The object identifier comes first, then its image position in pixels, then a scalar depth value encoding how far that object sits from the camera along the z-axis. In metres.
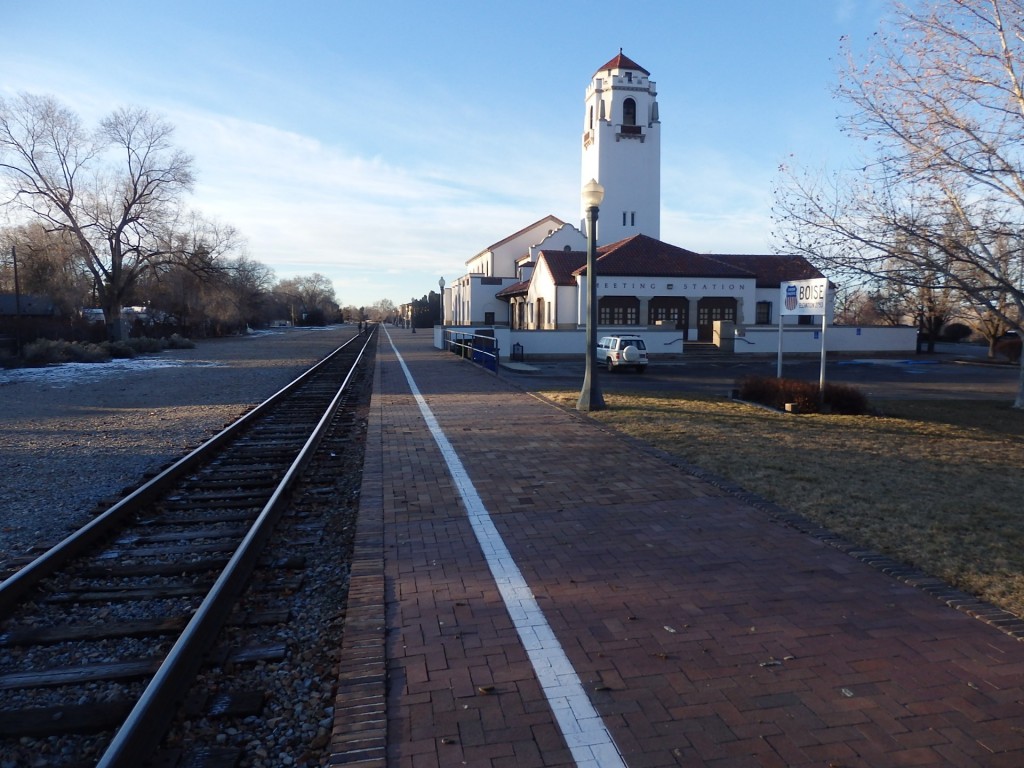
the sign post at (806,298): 16.45
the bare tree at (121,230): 47.50
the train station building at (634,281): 39.44
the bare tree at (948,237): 11.34
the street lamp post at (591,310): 13.99
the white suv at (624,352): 27.25
